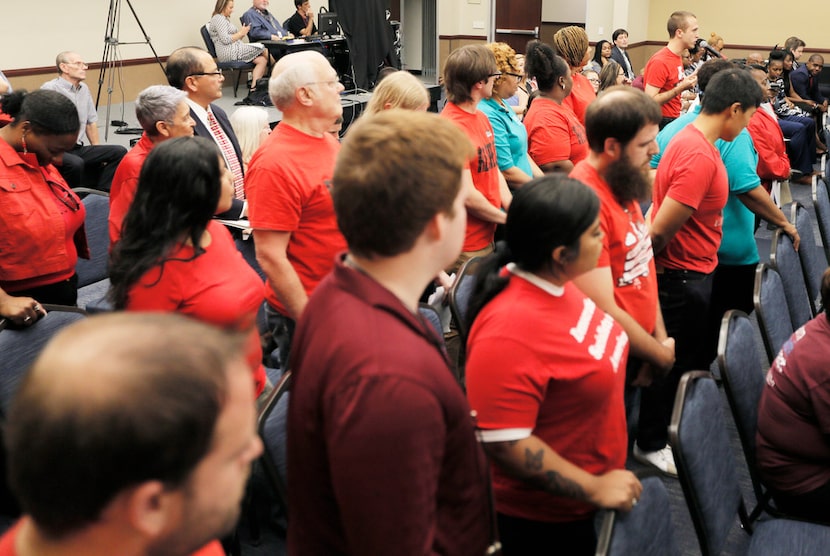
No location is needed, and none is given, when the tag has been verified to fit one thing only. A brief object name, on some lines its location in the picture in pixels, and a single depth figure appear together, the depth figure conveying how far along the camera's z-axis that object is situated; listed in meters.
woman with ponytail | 1.41
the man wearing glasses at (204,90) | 3.34
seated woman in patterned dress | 9.16
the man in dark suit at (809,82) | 9.20
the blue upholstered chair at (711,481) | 1.68
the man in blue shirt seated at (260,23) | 9.48
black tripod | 8.56
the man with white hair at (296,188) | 2.15
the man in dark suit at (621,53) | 9.34
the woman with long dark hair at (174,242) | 1.77
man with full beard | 2.02
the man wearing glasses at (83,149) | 5.14
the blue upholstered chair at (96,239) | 3.26
